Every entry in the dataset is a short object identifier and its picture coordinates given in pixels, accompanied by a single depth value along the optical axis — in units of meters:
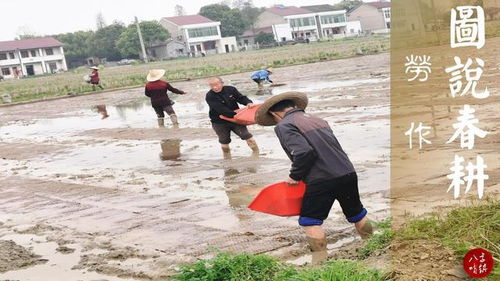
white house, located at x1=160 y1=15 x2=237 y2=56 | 95.94
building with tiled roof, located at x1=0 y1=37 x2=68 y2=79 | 90.56
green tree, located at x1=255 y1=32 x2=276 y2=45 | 94.44
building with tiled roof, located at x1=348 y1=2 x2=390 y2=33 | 103.19
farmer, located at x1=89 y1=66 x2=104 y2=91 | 33.97
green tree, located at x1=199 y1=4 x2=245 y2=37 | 102.25
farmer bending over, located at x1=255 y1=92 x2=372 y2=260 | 4.90
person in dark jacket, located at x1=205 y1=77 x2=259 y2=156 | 10.11
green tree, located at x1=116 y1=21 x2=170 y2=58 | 87.81
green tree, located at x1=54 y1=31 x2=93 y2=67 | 98.19
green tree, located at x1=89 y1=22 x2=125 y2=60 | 94.44
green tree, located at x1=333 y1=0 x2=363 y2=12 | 125.14
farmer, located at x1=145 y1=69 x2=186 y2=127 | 15.40
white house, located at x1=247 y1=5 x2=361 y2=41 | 104.44
